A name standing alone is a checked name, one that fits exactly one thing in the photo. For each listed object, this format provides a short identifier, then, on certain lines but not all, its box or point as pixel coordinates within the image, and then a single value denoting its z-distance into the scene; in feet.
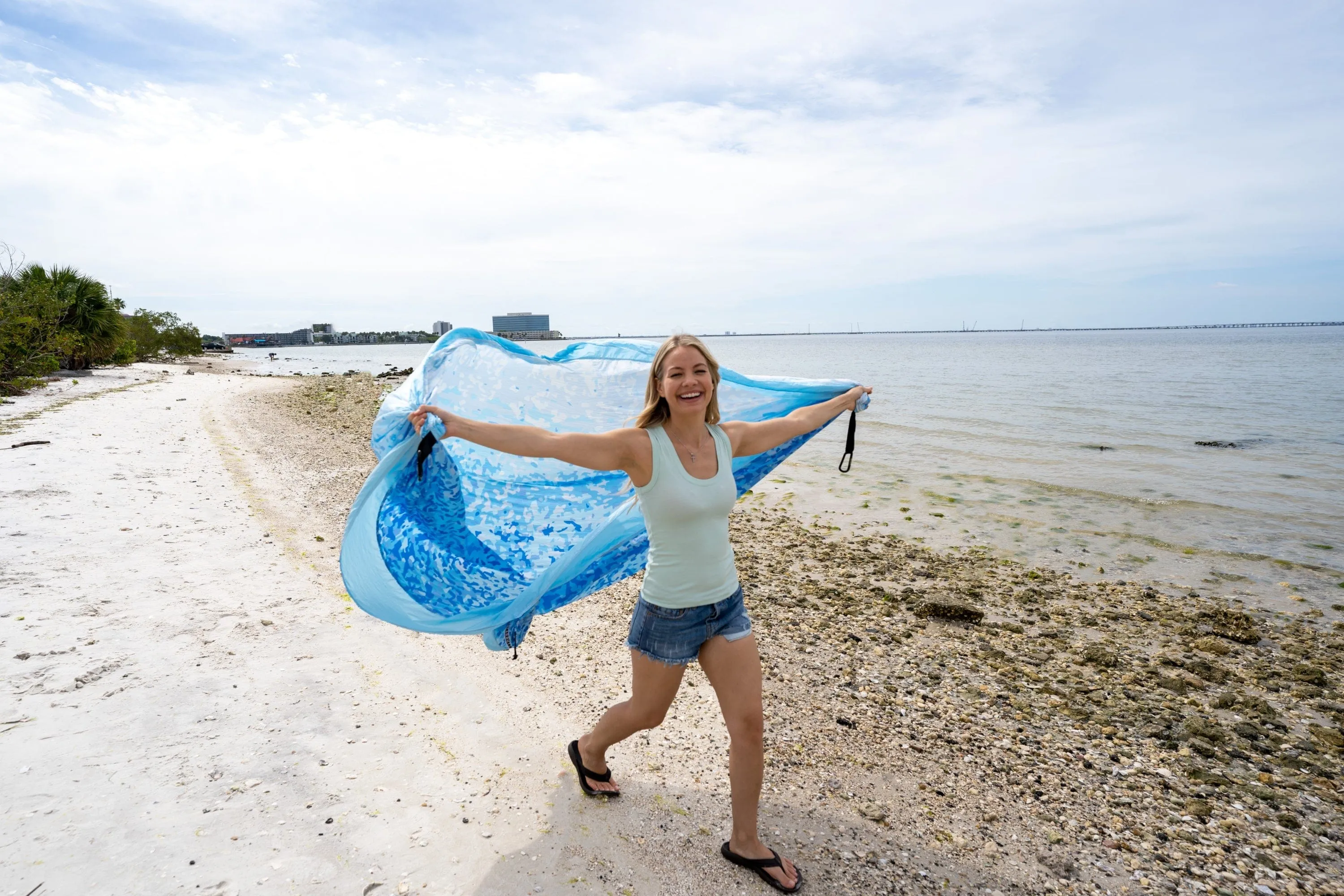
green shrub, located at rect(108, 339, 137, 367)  131.23
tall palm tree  107.14
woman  9.77
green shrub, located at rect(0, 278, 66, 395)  69.51
